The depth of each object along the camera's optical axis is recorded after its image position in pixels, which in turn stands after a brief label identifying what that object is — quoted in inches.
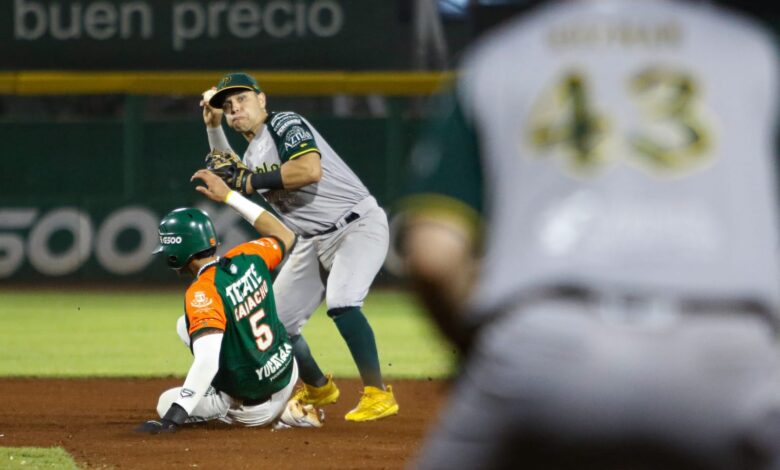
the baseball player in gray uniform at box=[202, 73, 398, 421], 1731.4
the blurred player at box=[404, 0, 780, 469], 925.2
